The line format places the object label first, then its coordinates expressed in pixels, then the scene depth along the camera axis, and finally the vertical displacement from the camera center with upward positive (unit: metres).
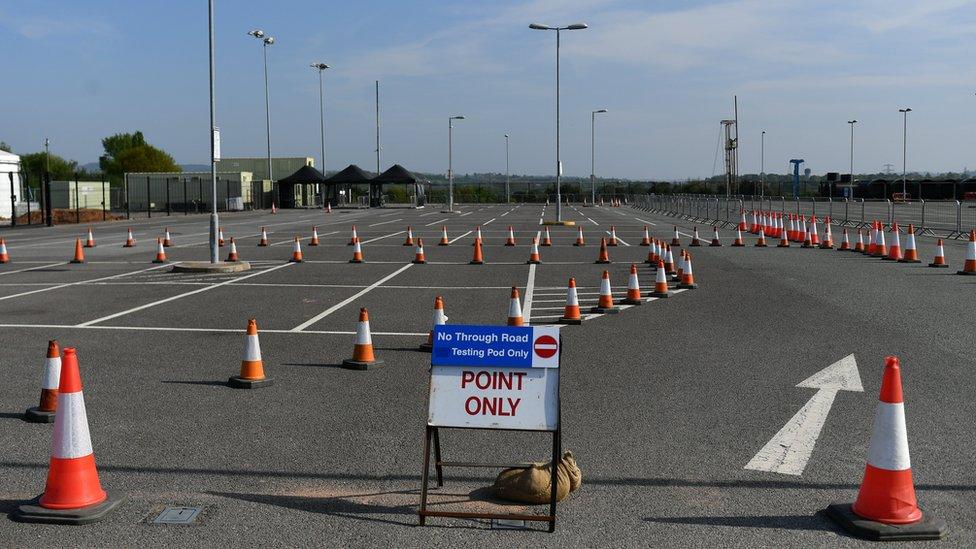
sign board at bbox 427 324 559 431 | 5.48 -0.96
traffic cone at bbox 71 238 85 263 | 23.16 -1.14
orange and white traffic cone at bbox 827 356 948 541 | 5.08 -1.48
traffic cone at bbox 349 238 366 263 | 23.20 -1.20
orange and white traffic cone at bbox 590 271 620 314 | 13.97 -1.39
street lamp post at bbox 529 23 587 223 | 45.53 +7.93
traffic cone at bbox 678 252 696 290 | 17.19 -1.33
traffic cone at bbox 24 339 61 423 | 7.53 -1.43
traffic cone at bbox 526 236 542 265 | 23.07 -1.23
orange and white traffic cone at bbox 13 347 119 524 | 5.33 -1.45
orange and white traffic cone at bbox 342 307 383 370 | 9.70 -1.43
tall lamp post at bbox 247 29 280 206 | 71.12 +11.90
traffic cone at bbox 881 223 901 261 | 22.94 -1.11
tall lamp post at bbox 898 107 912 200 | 84.88 +5.41
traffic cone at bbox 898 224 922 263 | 22.36 -1.14
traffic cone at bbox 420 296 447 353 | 9.39 -1.03
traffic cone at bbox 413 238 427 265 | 22.88 -1.22
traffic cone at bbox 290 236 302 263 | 23.35 -1.15
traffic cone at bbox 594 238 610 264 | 22.84 -1.22
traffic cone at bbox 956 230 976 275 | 19.19 -1.21
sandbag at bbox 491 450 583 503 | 5.57 -1.56
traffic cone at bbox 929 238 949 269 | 20.98 -1.27
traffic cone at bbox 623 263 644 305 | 14.91 -1.35
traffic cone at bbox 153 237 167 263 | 23.12 -1.17
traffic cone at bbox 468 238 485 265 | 22.81 -1.25
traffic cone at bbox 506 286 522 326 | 10.55 -1.16
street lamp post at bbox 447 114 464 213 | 70.50 +2.49
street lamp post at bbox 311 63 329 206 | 86.50 +9.11
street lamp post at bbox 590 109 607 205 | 95.95 +5.04
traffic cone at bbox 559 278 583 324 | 12.80 -1.37
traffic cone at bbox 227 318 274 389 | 8.76 -1.44
